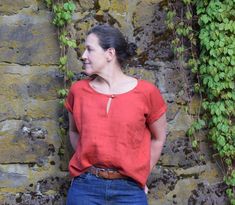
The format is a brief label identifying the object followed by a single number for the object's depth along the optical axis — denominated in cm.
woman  261
